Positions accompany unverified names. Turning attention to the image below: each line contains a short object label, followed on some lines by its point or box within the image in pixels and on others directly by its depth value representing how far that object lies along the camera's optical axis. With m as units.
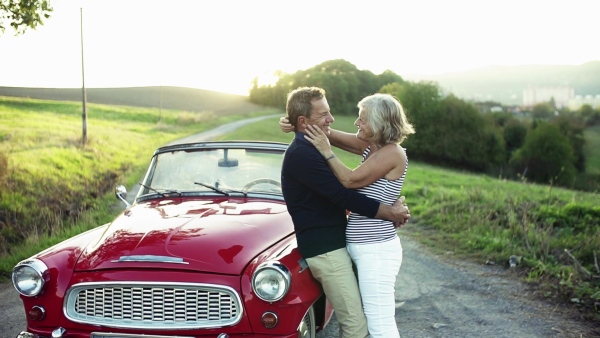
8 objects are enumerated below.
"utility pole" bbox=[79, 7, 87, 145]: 21.55
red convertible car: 3.25
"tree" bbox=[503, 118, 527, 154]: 67.31
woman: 3.34
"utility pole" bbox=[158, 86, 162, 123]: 43.98
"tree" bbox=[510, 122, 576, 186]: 57.28
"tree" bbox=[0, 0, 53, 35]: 12.19
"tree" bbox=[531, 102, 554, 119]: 78.72
